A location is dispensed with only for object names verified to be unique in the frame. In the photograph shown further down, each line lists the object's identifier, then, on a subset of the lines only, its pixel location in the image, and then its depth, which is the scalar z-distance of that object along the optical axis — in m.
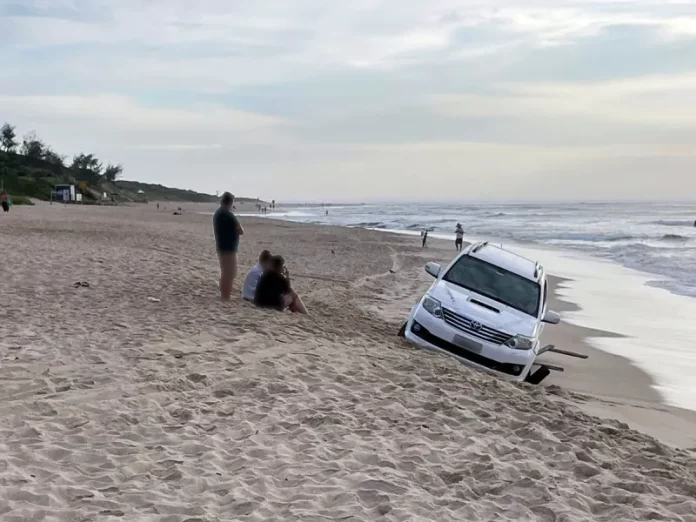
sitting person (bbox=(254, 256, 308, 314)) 10.86
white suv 8.77
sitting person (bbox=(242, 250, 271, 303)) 11.30
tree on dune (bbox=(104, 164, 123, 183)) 103.62
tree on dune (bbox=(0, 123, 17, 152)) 87.75
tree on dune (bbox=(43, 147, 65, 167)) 89.86
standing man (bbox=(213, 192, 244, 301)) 11.26
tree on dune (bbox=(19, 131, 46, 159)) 90.44
